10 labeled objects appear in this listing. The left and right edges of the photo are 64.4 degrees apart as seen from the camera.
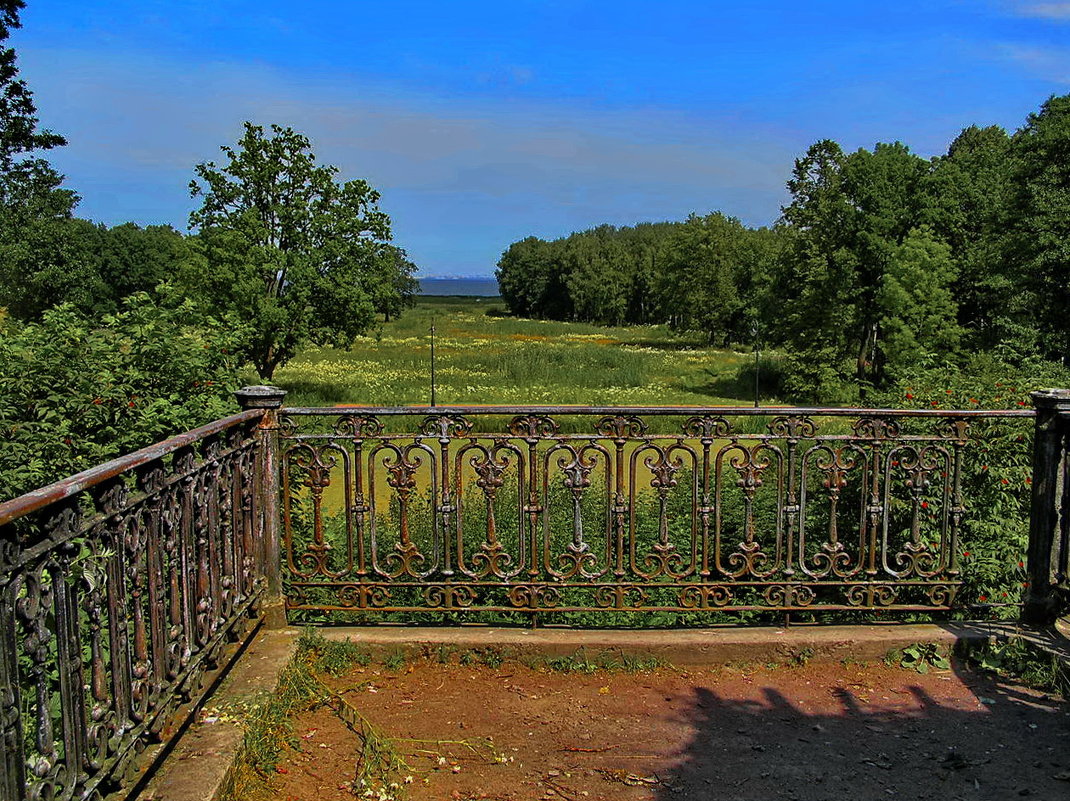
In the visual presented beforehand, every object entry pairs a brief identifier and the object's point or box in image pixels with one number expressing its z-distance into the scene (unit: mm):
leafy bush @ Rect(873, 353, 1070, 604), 5281
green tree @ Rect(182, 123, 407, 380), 23781
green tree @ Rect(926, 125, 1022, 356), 26547
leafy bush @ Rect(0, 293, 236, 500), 4770
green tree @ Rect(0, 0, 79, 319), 15391
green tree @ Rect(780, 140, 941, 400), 30328
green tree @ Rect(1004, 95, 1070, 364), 20297
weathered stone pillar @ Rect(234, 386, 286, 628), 4016
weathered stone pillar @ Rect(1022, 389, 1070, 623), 3961
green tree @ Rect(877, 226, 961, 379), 27438
